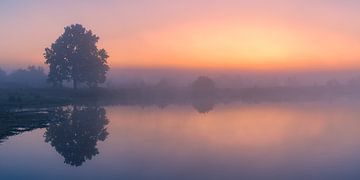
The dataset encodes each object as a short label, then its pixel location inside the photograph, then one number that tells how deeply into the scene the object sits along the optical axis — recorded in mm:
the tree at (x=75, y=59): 99812
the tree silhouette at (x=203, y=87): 130875
